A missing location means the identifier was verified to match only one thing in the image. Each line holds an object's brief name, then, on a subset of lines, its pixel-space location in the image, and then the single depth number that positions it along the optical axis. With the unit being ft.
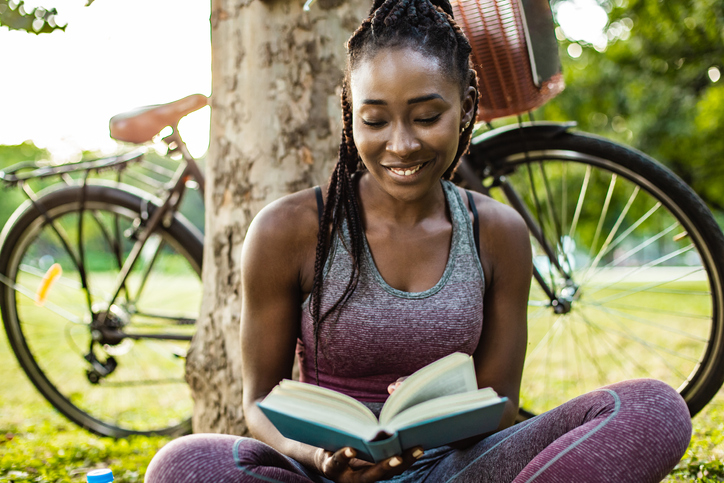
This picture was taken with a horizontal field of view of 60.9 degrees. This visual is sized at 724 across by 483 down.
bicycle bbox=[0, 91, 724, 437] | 7.16
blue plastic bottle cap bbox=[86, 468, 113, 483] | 5.35
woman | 4.07
